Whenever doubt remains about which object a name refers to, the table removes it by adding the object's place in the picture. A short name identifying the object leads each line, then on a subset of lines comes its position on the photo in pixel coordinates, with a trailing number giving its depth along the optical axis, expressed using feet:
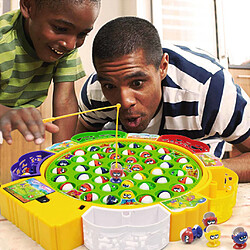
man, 2.75
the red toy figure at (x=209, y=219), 1.49
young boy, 2.73
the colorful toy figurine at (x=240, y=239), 1.36
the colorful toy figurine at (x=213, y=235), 1.39
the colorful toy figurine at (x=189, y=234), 1.41
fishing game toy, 1.36
